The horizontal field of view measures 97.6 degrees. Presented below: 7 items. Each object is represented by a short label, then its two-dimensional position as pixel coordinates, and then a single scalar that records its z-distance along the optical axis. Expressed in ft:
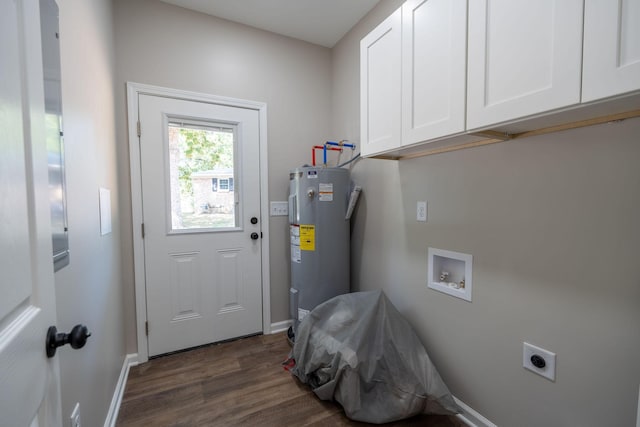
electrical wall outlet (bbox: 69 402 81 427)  3.22
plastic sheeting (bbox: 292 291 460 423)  4.89
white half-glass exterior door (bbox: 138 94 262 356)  7.01
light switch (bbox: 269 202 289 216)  8.33
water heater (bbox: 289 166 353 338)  7.25
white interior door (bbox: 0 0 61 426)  1.53
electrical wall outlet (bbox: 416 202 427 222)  5.76
